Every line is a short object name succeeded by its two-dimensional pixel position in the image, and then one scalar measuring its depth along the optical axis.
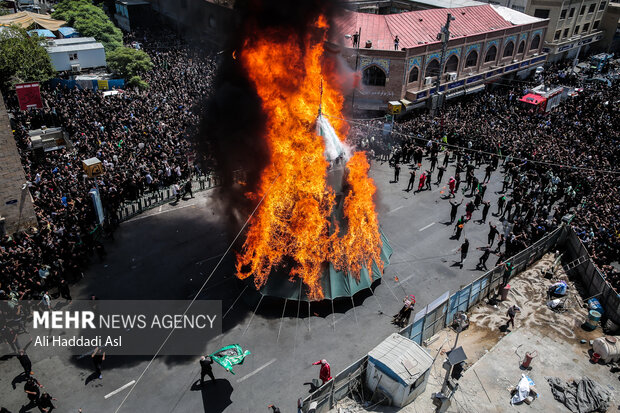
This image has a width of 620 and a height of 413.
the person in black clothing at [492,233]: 19.14
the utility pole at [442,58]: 31.36
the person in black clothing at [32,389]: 11.47
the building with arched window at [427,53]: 33.12
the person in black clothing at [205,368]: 12.28
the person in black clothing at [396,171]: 24.91
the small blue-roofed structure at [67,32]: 44.25
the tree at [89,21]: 44.25
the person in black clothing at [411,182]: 24.18
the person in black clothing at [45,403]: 11.35
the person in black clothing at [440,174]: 24.75
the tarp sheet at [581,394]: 12.07
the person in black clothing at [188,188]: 22.28
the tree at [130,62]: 36.31
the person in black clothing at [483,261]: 18.20
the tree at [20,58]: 30.75
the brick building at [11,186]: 18.02
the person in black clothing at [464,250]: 18.16
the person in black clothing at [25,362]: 11.98
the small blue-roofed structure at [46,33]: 41.72
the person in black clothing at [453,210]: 21.12
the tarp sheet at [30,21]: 42.28
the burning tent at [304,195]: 15.02
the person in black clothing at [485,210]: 21.27
